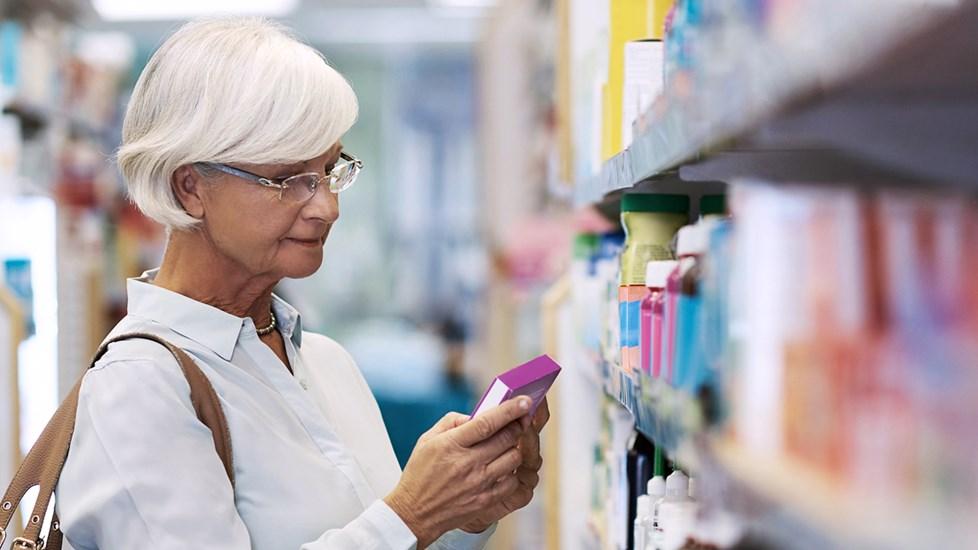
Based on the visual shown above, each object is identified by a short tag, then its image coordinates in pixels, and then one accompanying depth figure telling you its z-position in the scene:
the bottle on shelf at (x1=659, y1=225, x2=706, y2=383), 1.87
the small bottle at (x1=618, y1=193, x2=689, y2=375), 2.11
